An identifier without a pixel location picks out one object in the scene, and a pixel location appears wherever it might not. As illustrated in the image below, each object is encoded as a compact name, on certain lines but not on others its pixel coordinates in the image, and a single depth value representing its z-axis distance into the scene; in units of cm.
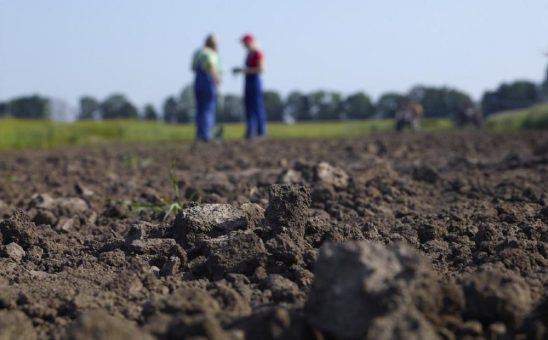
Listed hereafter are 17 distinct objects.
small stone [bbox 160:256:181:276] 252
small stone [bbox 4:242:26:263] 292
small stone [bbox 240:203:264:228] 301
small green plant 382
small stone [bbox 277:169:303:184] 506
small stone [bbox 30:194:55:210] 432
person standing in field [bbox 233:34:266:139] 1261
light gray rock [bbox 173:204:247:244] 287
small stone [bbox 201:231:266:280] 244
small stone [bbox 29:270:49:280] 264
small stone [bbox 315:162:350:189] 463
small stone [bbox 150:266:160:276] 257
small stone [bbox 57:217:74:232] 369
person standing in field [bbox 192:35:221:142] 1168
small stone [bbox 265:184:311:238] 277
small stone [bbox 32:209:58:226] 381
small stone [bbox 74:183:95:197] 519
